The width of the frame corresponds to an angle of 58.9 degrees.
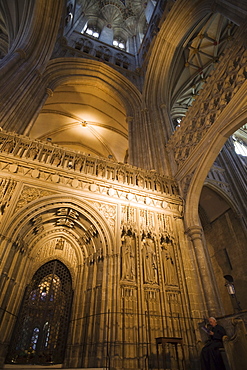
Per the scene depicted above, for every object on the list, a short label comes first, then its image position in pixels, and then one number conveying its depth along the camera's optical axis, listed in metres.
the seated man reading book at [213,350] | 3.97
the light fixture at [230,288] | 6.20
